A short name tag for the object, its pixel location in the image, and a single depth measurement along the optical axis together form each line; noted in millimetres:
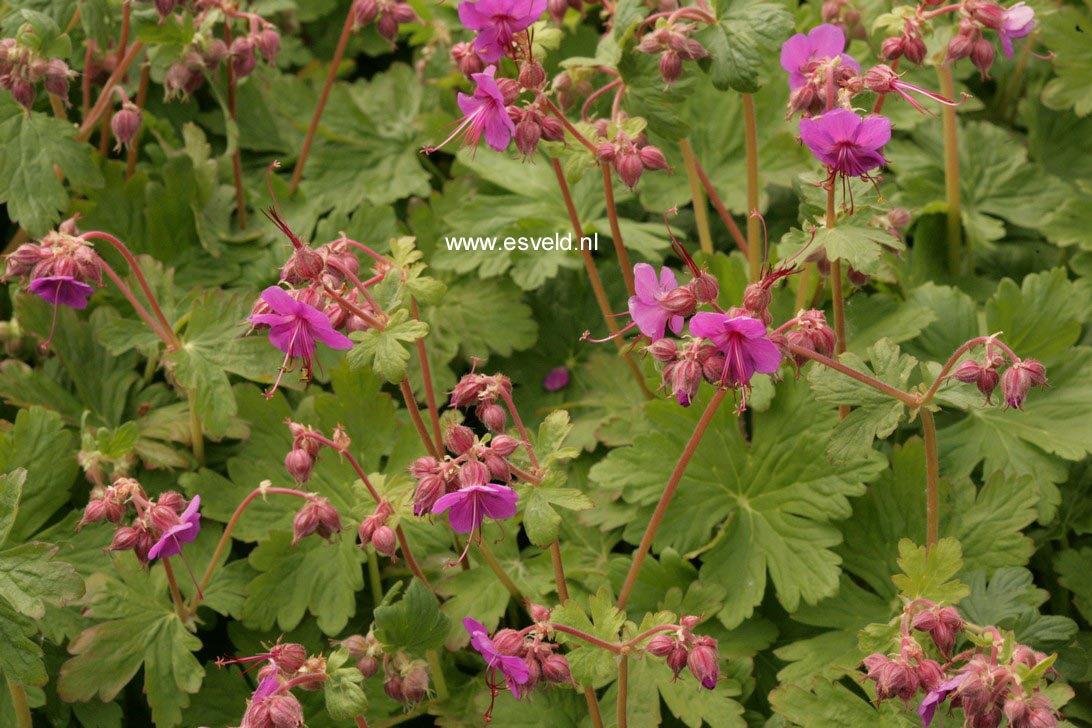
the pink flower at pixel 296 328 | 962
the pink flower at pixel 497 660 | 957
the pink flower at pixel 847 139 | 950
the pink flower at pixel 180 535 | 994
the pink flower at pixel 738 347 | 935
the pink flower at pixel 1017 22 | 1014
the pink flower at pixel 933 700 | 940
